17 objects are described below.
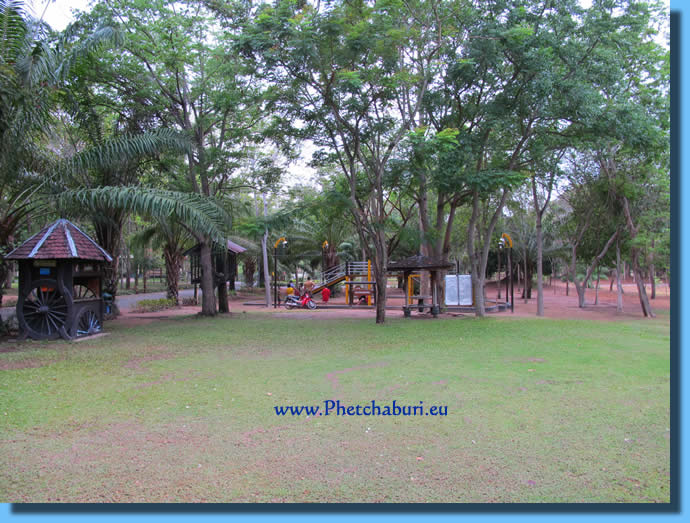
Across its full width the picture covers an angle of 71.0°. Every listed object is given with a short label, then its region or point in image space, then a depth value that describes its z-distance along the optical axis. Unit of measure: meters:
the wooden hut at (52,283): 11.48
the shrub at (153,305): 21.27
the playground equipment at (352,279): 24.45
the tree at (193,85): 14.69
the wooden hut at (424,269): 17.39
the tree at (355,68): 12.12
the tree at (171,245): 23.30
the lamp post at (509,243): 20.45
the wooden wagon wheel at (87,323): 12.18
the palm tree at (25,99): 10.25
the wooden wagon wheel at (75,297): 12.13
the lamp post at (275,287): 22.92
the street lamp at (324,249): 29.59
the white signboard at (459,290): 21.67
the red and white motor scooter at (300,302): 22.92
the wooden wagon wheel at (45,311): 11.59
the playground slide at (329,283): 26.21
